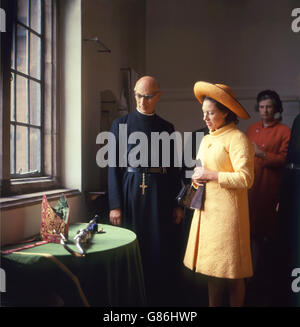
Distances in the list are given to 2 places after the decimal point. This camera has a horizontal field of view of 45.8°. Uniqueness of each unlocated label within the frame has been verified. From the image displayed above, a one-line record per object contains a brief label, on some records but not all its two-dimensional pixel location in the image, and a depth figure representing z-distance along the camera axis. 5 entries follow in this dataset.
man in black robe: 2.57
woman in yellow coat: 2.10
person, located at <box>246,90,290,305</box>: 3.23
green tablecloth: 1.60
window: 2.02
